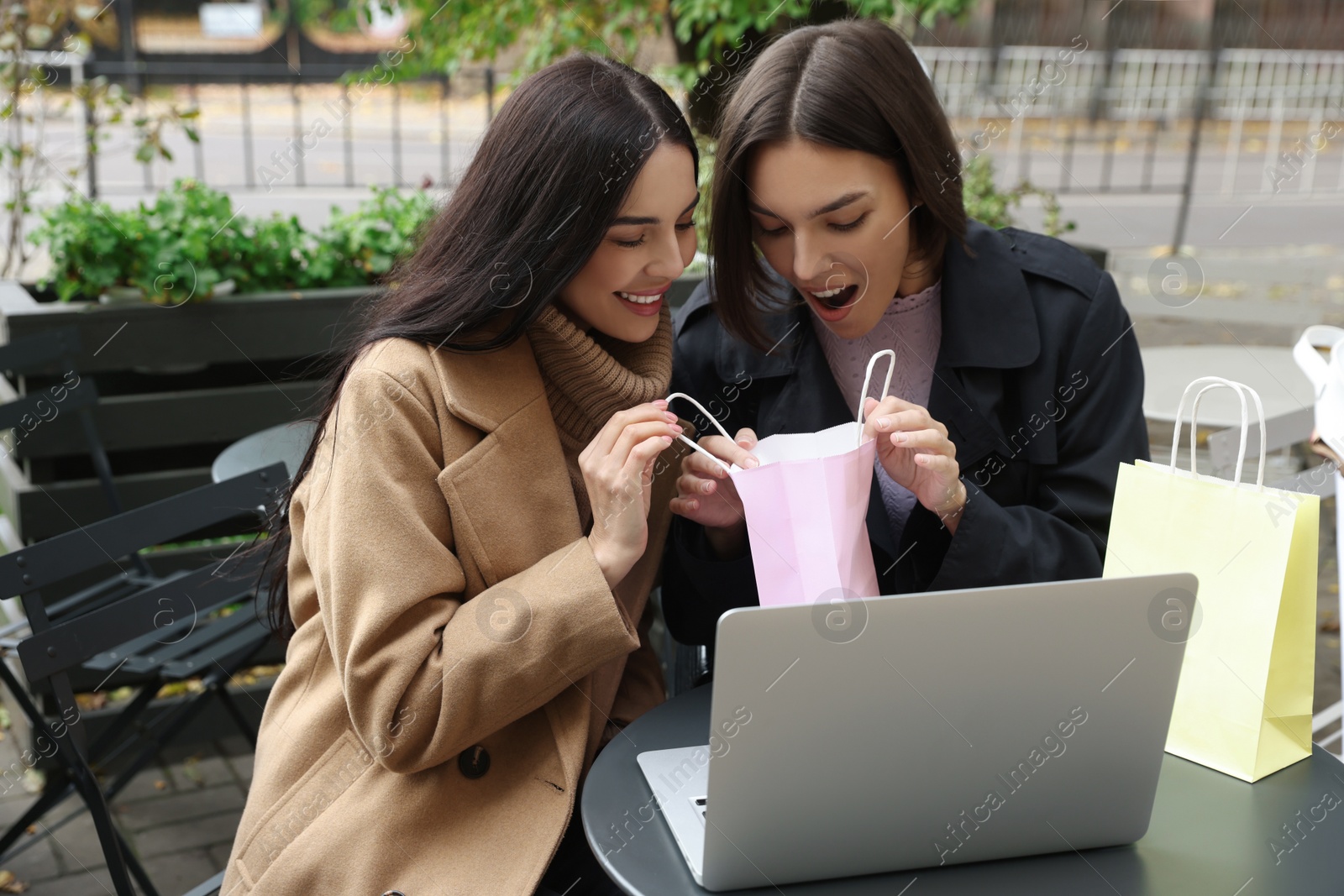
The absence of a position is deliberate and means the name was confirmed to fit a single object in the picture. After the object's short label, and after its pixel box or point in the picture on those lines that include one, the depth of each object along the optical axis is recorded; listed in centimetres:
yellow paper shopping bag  142
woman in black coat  177
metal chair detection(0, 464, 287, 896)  215
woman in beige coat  150
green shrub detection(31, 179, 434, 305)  355
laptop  111
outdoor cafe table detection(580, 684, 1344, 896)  128
